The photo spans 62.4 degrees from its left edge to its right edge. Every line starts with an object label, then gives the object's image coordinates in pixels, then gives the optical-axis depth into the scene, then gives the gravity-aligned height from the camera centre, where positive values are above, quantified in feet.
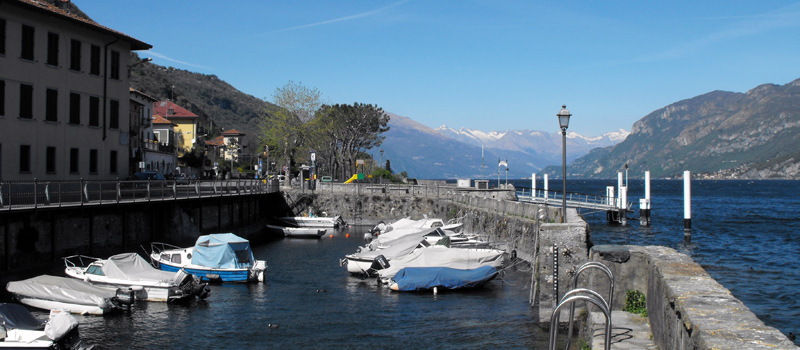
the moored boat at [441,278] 97.35 -14.70
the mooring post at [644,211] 208.20 -9.74
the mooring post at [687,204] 177.17 -6.38
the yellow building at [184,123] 362.12 +30.10
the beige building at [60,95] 115.24 +15.64
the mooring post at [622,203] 210.59 -7.37
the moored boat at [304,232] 186.63 -15.36
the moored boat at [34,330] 57.00 -13.74
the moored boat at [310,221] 203.21 -13.41
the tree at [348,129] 285.84 +21.69
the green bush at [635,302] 43.55 -8.14
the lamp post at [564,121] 67.87 +6.15
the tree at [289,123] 294.87 +25.08
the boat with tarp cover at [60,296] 77.61 -14.20
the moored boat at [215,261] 105.91 -13.56
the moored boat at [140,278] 88.07 -13.75
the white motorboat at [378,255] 111.65 -13.52
